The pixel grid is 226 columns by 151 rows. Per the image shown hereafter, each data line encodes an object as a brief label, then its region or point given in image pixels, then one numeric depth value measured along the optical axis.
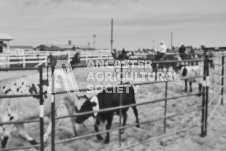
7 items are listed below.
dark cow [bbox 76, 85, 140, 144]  4.72
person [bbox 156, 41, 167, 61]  13.20
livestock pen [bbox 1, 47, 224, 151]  4.85
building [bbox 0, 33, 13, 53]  27.45
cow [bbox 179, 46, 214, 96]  9.78
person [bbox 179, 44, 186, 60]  15.81
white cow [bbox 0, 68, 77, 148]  4.20
